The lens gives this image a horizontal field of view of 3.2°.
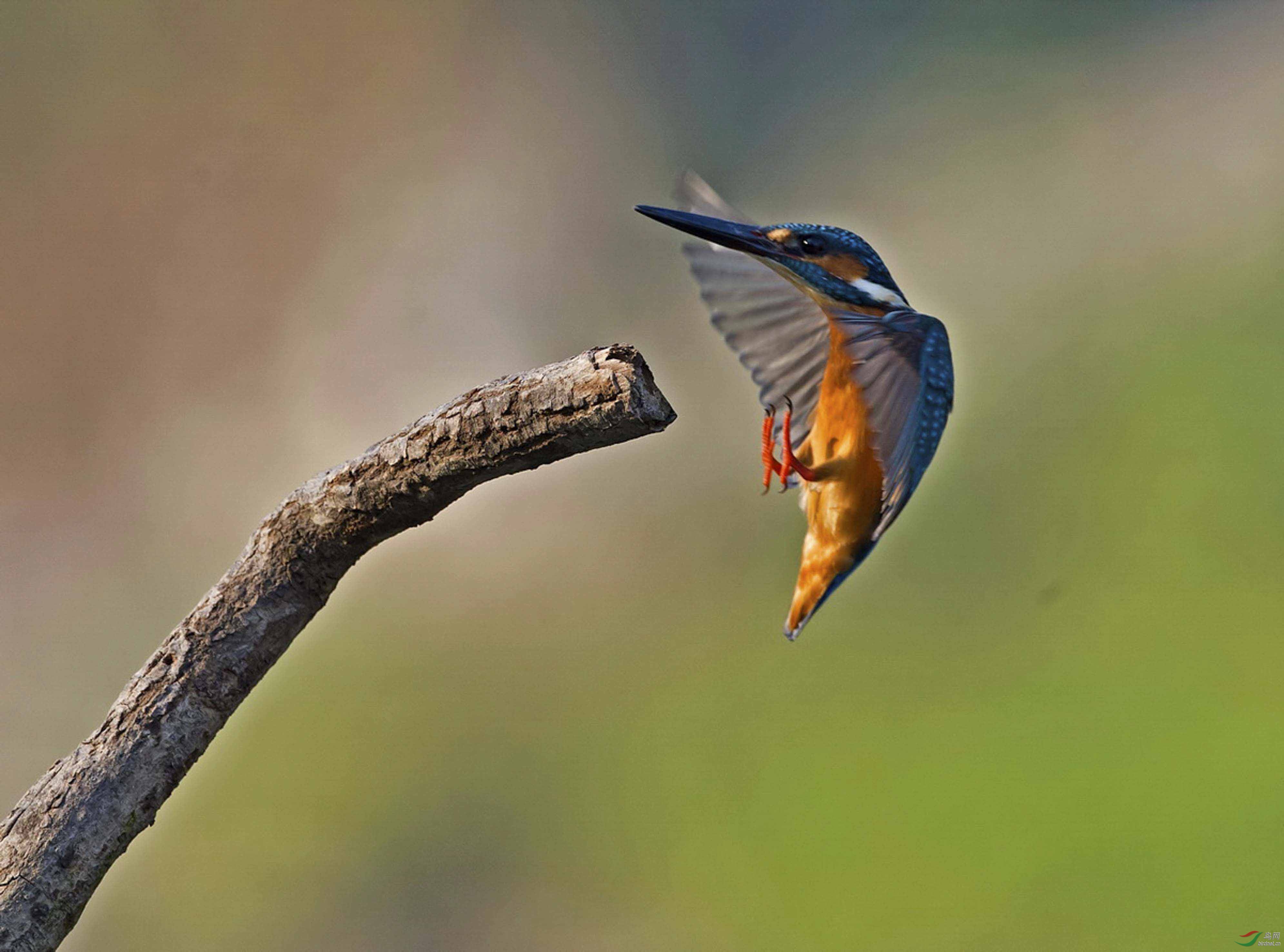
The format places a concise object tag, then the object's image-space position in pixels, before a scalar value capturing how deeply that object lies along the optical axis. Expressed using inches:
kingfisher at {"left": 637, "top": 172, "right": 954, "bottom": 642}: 214.7
